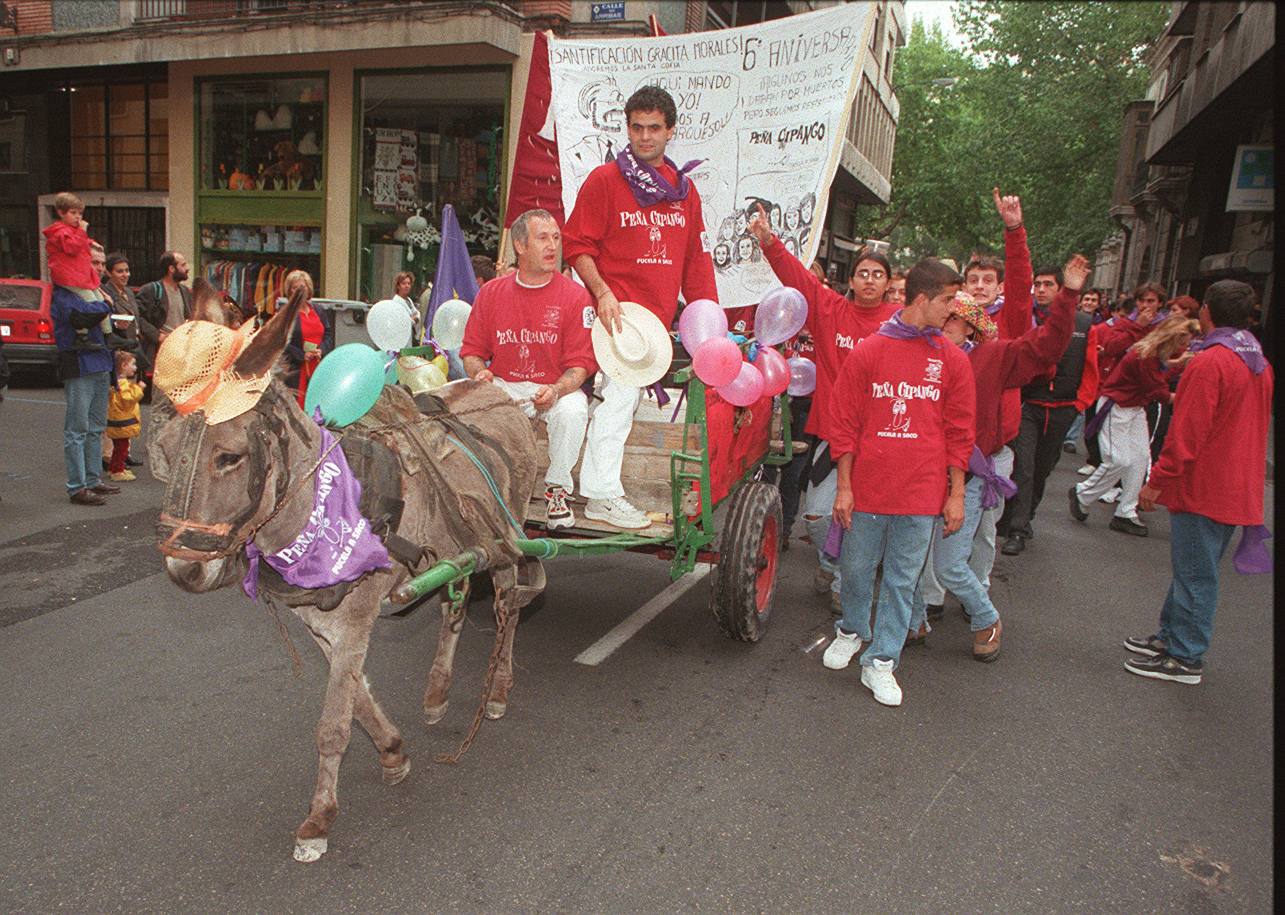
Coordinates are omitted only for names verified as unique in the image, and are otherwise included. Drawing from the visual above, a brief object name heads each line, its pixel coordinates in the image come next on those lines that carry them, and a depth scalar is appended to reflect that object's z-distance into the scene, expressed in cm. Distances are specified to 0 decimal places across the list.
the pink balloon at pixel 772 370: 507
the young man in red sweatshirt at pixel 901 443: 443
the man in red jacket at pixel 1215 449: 477
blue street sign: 1413
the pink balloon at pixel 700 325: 468
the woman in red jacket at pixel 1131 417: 844
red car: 1298
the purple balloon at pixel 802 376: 639
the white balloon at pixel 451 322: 533
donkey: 265
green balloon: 306
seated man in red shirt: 439
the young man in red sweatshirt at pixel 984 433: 499
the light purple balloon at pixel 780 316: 515
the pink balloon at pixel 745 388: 474
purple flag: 648
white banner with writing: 626
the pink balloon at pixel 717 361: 434
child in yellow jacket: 838
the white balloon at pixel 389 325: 509
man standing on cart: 447
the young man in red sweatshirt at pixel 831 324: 576
